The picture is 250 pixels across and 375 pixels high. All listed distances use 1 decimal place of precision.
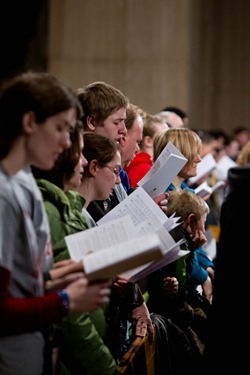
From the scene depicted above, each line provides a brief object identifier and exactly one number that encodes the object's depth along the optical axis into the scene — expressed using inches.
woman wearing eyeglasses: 245.3
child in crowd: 290.0
